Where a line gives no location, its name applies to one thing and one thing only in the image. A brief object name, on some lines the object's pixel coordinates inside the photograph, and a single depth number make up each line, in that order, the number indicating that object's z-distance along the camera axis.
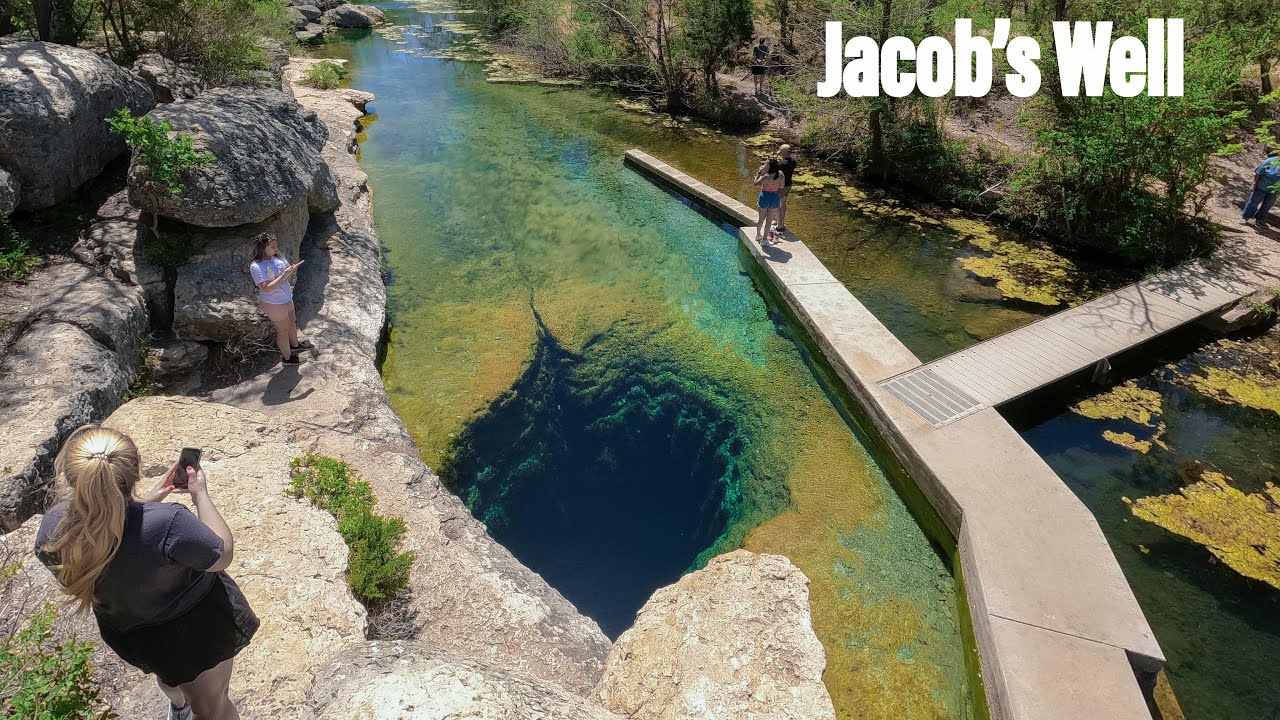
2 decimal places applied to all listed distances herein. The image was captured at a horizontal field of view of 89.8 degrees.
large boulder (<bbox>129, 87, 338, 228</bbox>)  6.62
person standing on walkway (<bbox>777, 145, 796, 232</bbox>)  9.43
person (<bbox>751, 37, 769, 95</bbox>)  18.28
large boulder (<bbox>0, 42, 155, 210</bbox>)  6.40
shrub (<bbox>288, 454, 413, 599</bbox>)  4.30
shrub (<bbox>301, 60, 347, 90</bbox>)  18.23
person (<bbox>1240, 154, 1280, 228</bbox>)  9.36
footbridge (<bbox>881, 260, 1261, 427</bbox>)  6.64
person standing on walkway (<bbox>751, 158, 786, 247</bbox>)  9.34
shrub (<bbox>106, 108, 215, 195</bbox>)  6.37
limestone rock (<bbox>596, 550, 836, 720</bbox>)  3.96
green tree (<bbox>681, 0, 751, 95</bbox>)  16.67
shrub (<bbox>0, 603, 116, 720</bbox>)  2.87
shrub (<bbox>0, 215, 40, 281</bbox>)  6.05
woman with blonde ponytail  2.35
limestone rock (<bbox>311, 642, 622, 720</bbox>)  2.88
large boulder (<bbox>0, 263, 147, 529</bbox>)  4.34
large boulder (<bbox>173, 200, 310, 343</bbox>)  6.49
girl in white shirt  6.25
